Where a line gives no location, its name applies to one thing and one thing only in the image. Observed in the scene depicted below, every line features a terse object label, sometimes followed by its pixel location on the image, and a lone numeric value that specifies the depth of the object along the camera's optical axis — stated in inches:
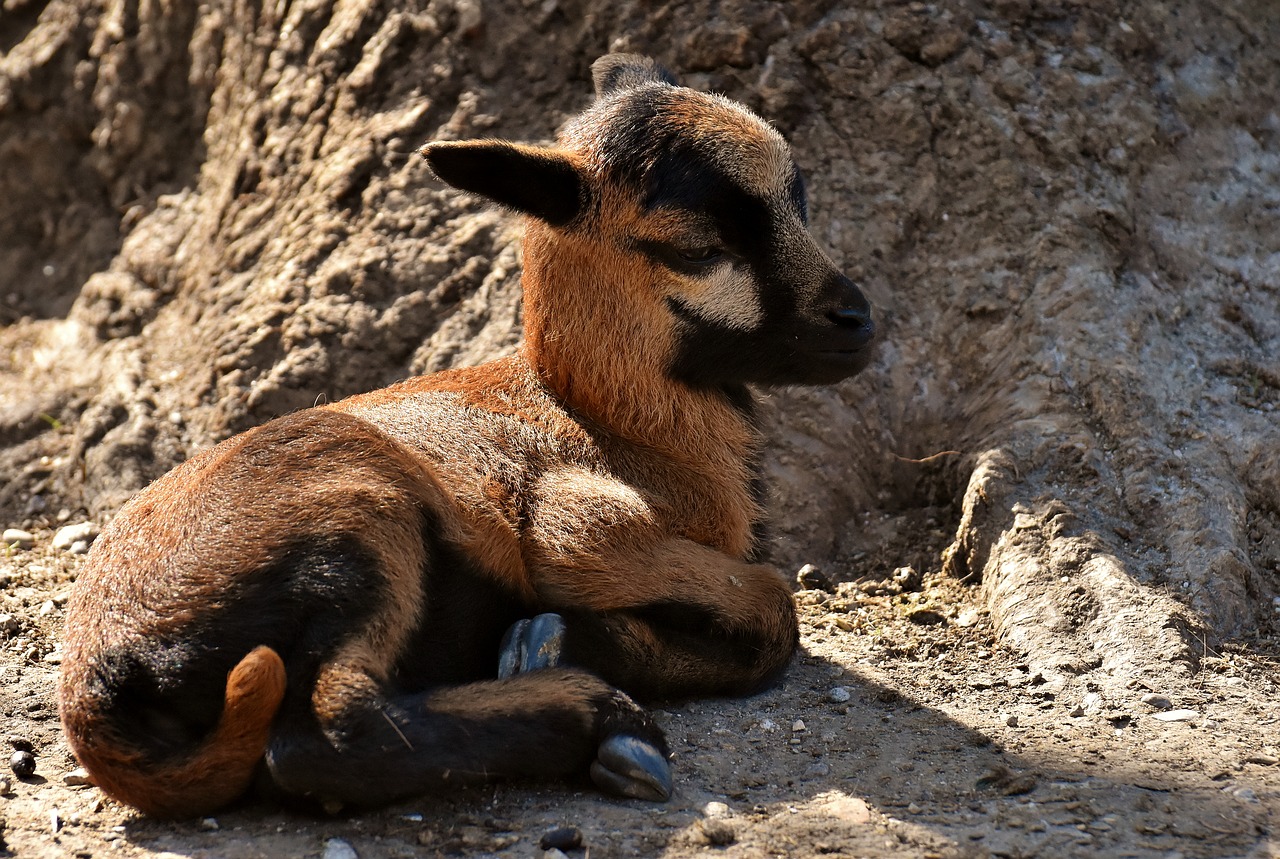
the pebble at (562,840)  337.1
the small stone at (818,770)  382.3
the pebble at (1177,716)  410.3
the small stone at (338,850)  332.2
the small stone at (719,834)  335.9
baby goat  352.5
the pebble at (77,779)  391.5
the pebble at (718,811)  353.7
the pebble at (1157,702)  419.5
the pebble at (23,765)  396.8
